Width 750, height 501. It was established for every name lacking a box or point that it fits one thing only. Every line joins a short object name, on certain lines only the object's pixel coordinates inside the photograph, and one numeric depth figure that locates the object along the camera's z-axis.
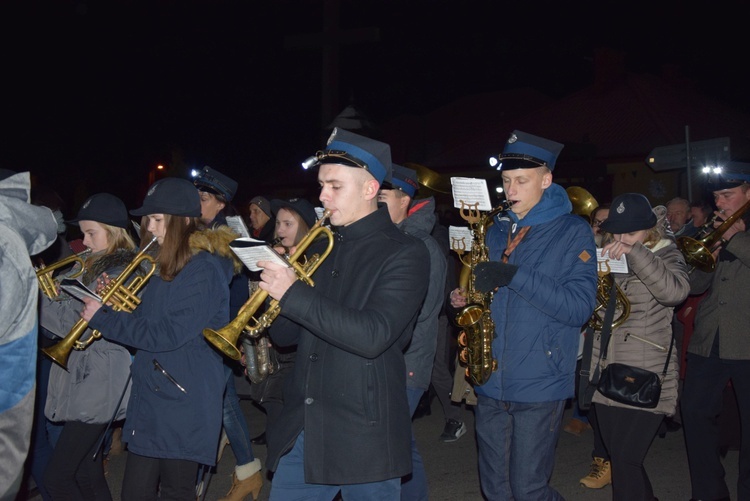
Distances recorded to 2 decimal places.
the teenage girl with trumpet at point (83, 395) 4.30
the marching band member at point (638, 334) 4.62
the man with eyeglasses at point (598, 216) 7.08
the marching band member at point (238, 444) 5.57
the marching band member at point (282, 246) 5.64
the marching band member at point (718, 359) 5.20
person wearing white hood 2.68
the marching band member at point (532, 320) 3.96
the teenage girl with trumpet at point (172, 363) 4.02
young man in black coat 3.04
